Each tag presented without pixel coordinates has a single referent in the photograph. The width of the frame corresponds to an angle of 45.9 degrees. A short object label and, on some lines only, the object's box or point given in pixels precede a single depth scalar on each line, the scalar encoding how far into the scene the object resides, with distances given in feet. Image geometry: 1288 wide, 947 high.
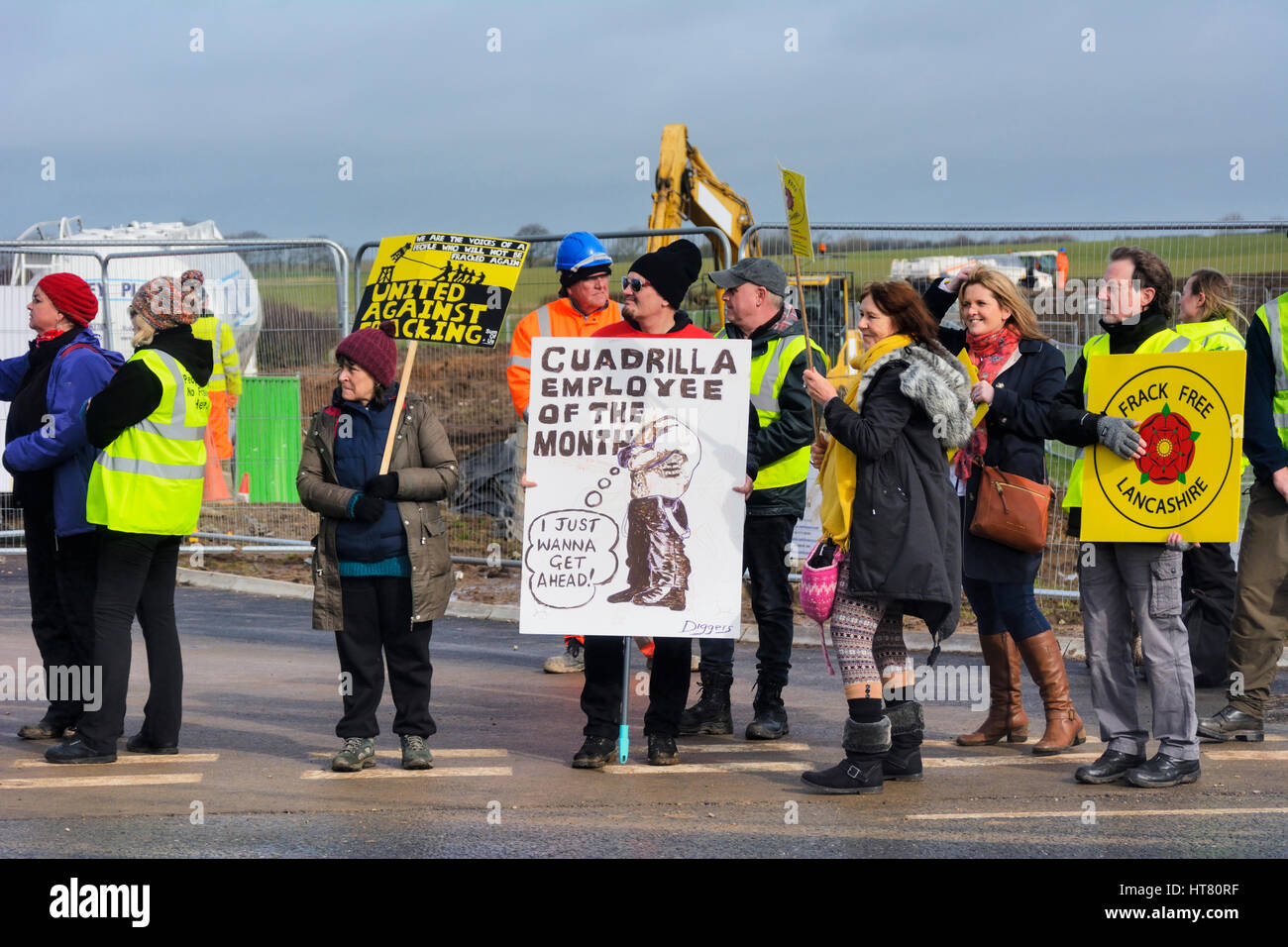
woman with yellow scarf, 19.75
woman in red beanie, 22.76
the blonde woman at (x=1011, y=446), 22.11
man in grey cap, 23.66
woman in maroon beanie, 21.42
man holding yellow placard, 20.83
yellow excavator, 51.24
